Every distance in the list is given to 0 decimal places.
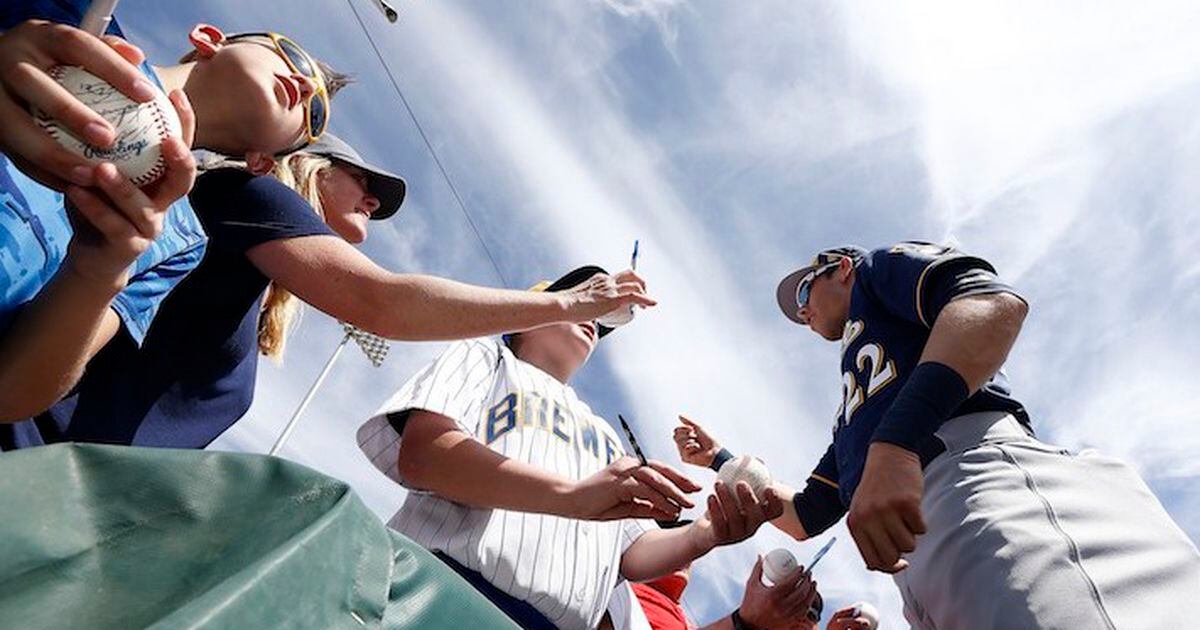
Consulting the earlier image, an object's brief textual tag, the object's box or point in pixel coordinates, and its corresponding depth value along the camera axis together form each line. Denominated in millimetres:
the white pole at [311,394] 11969
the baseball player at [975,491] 1510
